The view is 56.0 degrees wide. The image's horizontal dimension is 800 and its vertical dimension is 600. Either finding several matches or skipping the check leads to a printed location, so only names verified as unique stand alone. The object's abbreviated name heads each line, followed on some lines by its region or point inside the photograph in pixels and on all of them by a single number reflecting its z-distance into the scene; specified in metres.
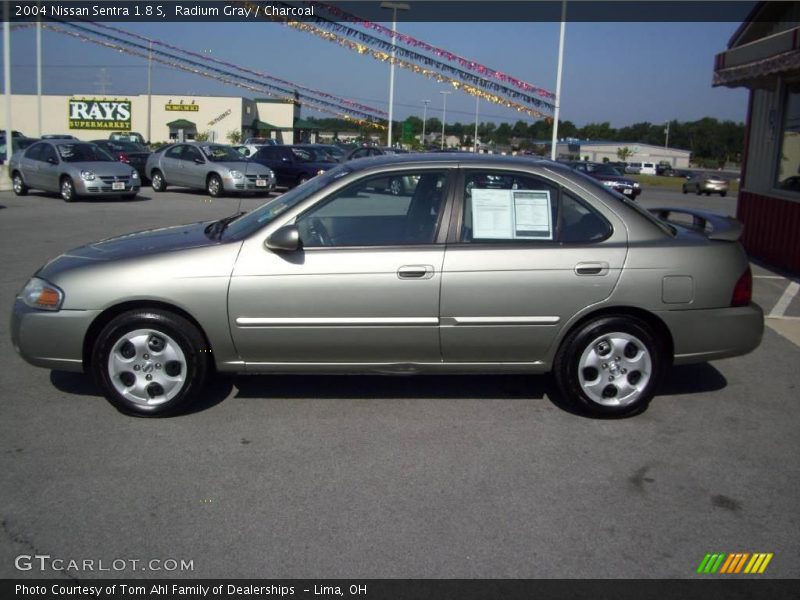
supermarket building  64.12
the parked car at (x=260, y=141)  46.00
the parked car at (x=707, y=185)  39.47
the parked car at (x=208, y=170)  21.73
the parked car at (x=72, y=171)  18.52
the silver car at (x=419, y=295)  4.66
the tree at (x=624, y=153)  86.50
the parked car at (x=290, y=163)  24.67
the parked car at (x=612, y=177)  26.15
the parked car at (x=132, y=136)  45.83
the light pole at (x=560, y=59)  25.70
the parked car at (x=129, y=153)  26.05
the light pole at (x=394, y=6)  25.35
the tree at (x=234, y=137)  62.10
